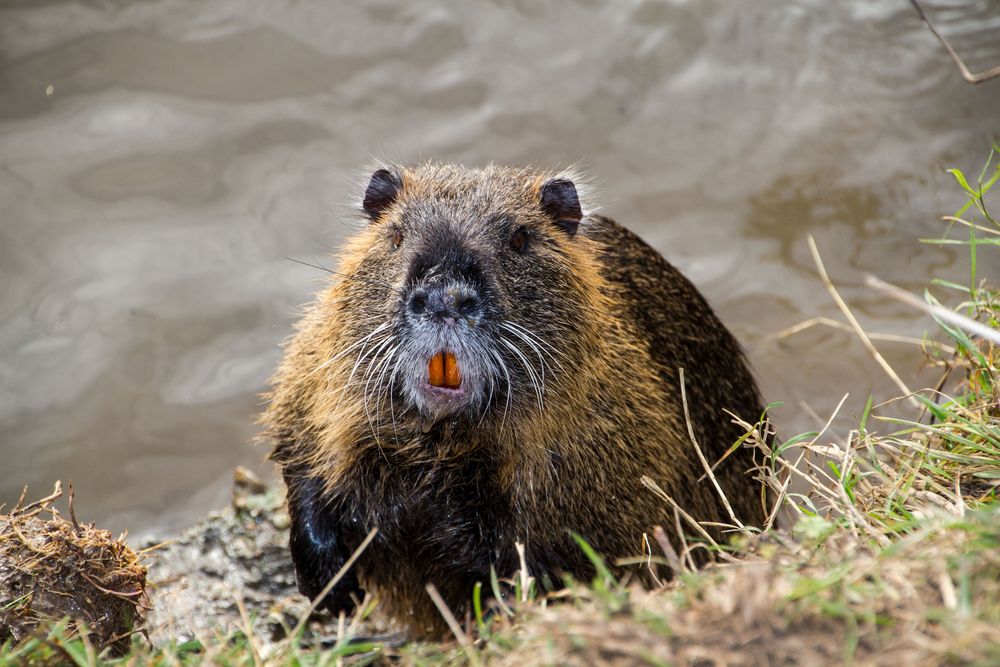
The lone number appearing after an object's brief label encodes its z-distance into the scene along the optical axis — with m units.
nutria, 6.91
